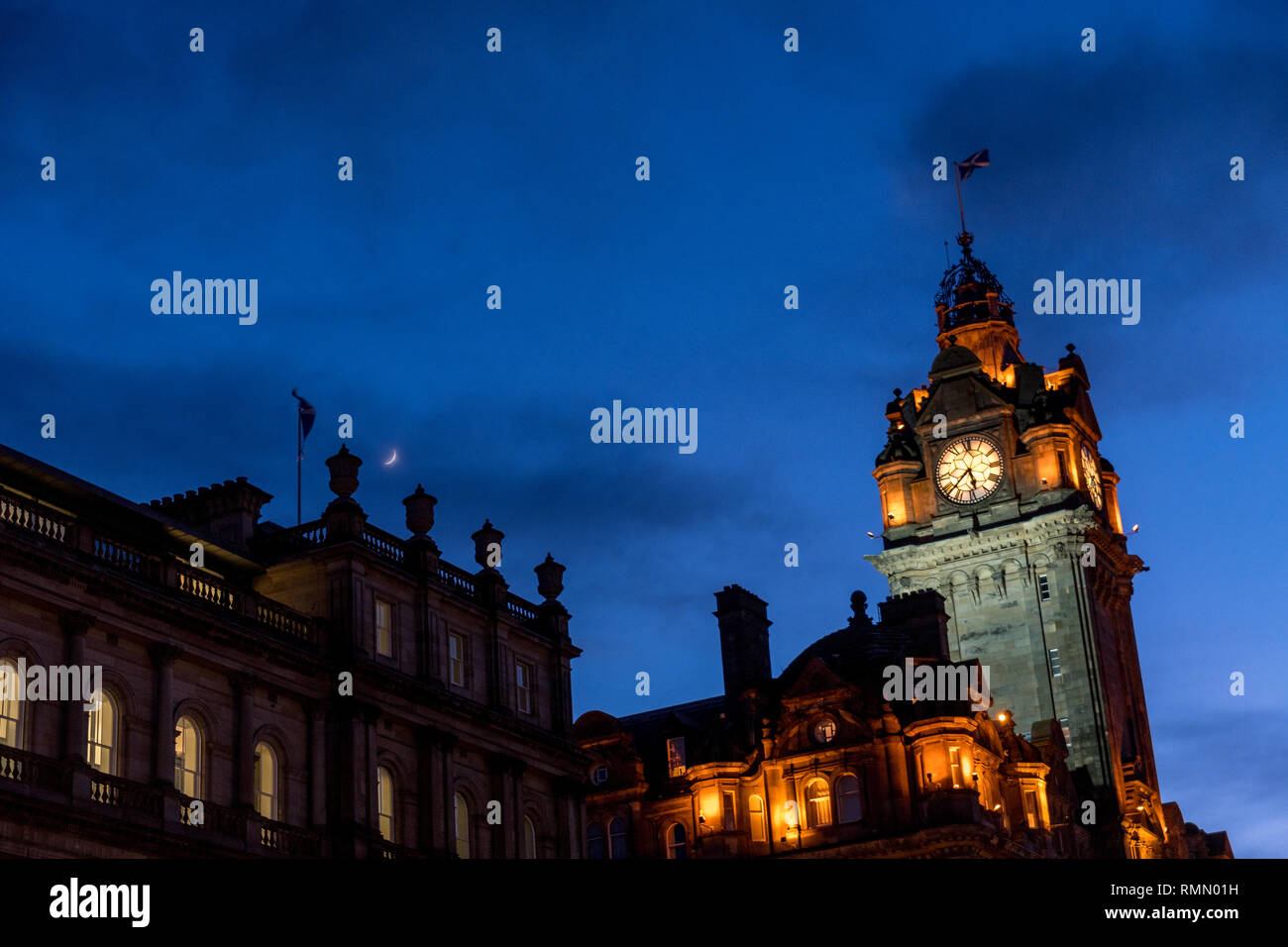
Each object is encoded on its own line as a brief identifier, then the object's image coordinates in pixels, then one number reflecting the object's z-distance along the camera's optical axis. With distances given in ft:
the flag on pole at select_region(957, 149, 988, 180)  369.91
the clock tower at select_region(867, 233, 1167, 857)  340.59
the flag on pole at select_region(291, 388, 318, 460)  211.82
